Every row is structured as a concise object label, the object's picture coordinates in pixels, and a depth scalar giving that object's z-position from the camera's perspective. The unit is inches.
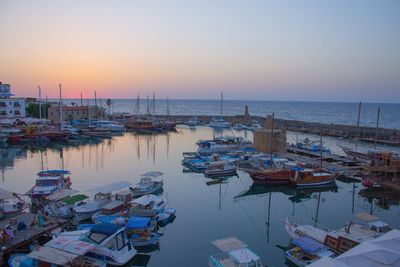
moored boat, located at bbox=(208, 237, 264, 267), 538.0
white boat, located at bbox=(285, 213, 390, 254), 605.3
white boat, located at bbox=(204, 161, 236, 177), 1272.1
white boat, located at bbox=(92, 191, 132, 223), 770.8
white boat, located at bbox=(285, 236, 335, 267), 591.2
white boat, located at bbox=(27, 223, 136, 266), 524.4
